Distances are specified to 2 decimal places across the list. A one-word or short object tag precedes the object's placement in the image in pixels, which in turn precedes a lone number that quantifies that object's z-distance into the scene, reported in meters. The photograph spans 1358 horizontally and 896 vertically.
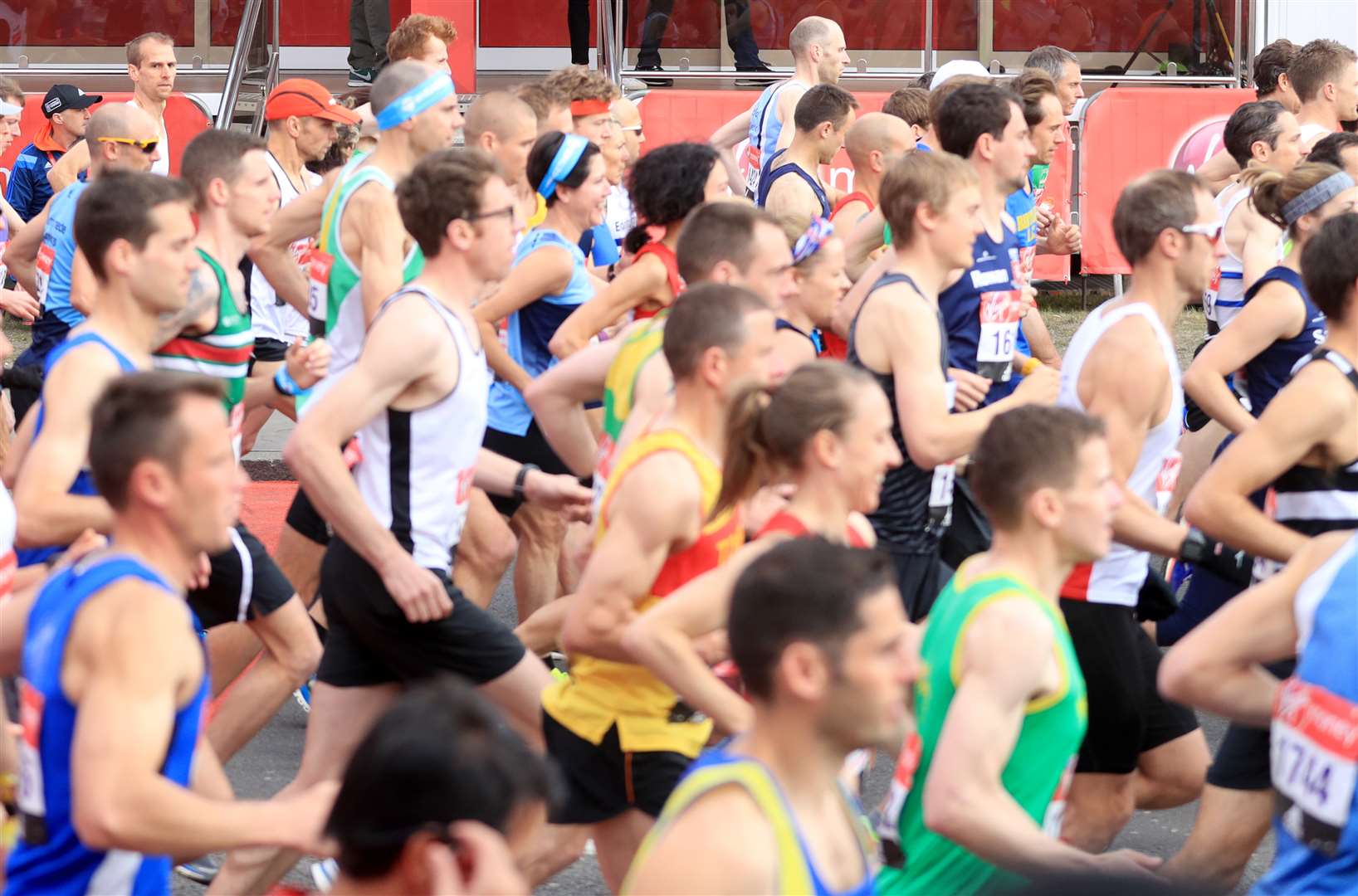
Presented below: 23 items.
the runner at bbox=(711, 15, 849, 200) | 20.45
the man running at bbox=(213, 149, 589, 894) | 8.98
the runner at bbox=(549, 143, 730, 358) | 11.63
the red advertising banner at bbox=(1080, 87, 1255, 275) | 27.42
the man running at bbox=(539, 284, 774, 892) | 7.75
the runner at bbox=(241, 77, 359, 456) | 16.69
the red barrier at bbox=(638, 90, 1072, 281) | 27.31
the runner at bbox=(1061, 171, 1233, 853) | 9.65
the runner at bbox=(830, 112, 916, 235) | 15.78
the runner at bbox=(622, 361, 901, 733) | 7.24
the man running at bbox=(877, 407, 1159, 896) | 6.41
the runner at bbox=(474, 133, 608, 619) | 13.37
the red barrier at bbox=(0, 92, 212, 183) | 26.87
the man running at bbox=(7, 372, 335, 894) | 5.80
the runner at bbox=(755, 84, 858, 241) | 16.42
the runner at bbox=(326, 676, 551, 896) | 4.11
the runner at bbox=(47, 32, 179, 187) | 19.59
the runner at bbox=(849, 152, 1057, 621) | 10.23
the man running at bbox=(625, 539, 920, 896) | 5.21
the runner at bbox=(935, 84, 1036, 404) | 11.79
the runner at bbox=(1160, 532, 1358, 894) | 6.19
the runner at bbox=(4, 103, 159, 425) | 15.16
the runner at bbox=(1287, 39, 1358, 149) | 18.22
